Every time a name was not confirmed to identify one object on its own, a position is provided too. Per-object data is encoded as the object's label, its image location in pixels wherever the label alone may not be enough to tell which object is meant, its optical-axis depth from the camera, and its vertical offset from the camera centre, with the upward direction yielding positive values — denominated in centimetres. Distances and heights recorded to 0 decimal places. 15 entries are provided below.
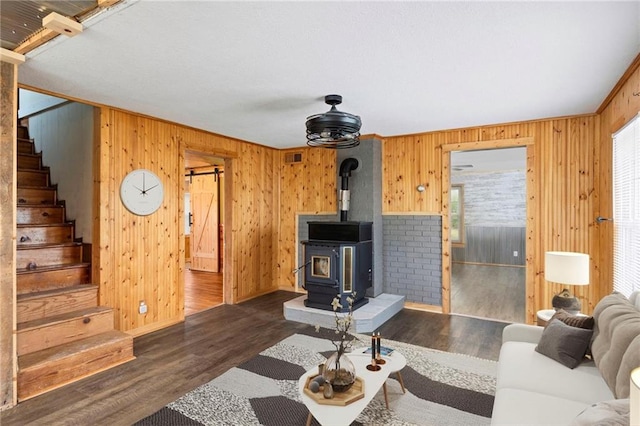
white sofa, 168 -101
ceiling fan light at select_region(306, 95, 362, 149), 319 +83
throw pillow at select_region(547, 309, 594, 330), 234 -78
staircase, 281 -89
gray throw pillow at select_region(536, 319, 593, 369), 221 -89
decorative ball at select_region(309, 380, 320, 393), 201 -104
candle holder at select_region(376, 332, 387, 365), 241 -105
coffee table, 182 -109
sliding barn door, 788 -22
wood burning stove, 450 -69
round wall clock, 385 +26
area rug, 234 -142
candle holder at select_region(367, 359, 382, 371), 232 -107
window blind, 268 +4
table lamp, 304 -55
